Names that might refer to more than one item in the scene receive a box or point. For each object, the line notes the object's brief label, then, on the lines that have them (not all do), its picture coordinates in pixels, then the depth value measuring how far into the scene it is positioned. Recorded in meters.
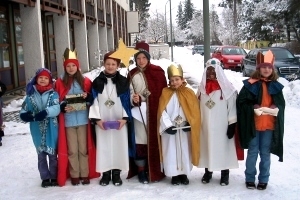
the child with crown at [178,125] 4.57
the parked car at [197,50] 49.31
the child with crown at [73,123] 4.62
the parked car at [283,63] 15.66
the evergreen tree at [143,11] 80.07
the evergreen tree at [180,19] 127.79
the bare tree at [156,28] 81.04
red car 23.09
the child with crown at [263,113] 4.36
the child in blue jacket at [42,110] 4.51
